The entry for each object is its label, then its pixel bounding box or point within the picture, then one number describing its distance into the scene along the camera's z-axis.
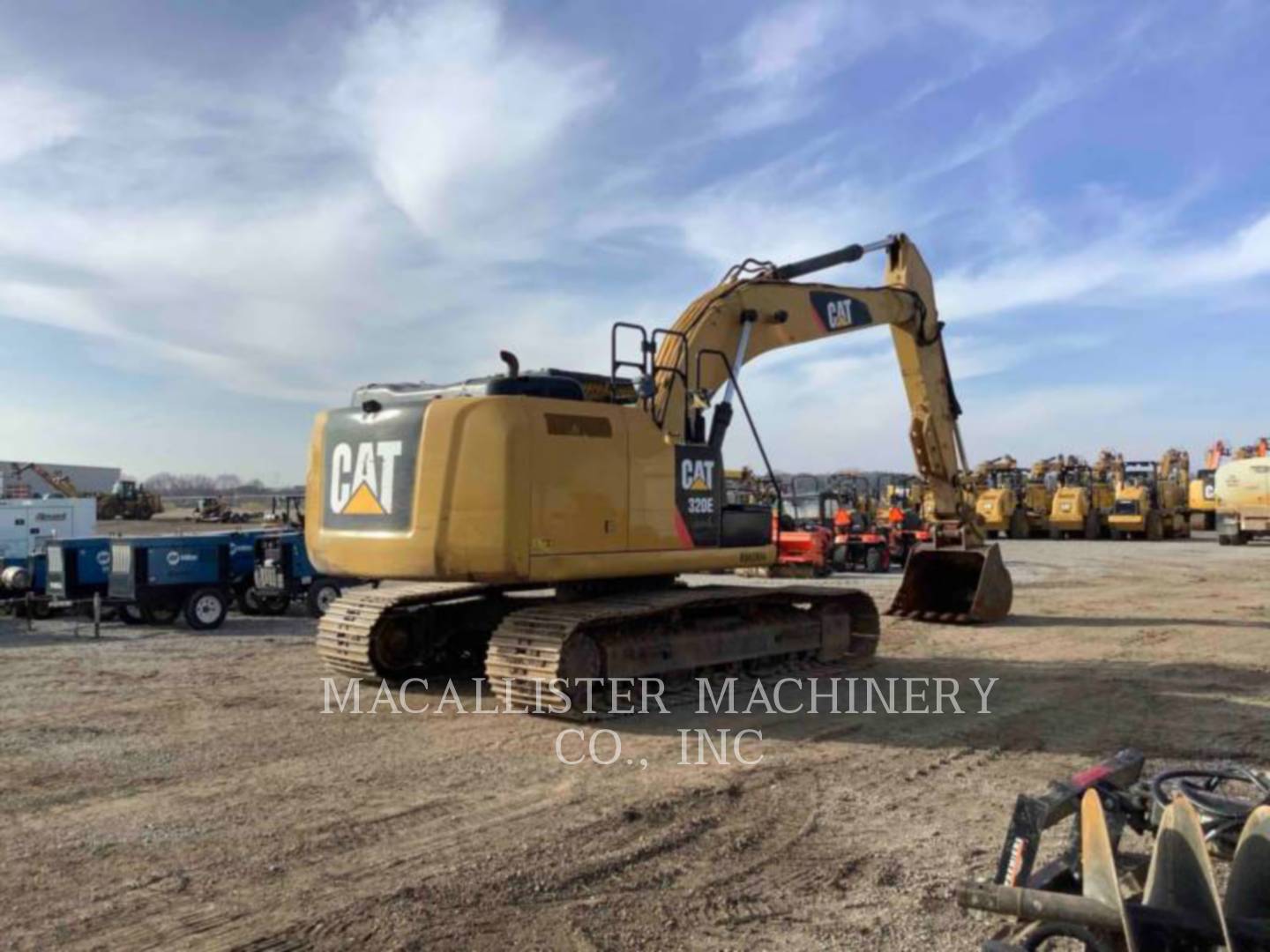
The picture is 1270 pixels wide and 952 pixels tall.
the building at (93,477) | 83.94
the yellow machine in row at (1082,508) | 39.12
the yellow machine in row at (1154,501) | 38.44
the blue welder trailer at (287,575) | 15.79
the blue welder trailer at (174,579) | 14.73
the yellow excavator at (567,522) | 7.90
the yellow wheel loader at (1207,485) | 39.84
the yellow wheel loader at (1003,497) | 39.44
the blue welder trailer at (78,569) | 15.25
